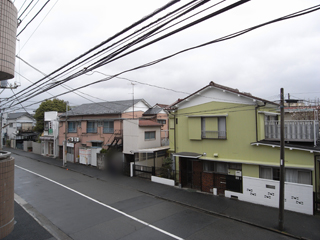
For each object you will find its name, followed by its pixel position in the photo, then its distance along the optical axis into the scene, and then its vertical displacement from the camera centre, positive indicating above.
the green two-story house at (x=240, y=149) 10.80 -1.66
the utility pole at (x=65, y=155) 24.72 -3.85
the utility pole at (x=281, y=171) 8.77 -2.09
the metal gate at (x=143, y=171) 17.96 -4.26
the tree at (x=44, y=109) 40.16 +2.92
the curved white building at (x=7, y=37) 6.30 +2.70
